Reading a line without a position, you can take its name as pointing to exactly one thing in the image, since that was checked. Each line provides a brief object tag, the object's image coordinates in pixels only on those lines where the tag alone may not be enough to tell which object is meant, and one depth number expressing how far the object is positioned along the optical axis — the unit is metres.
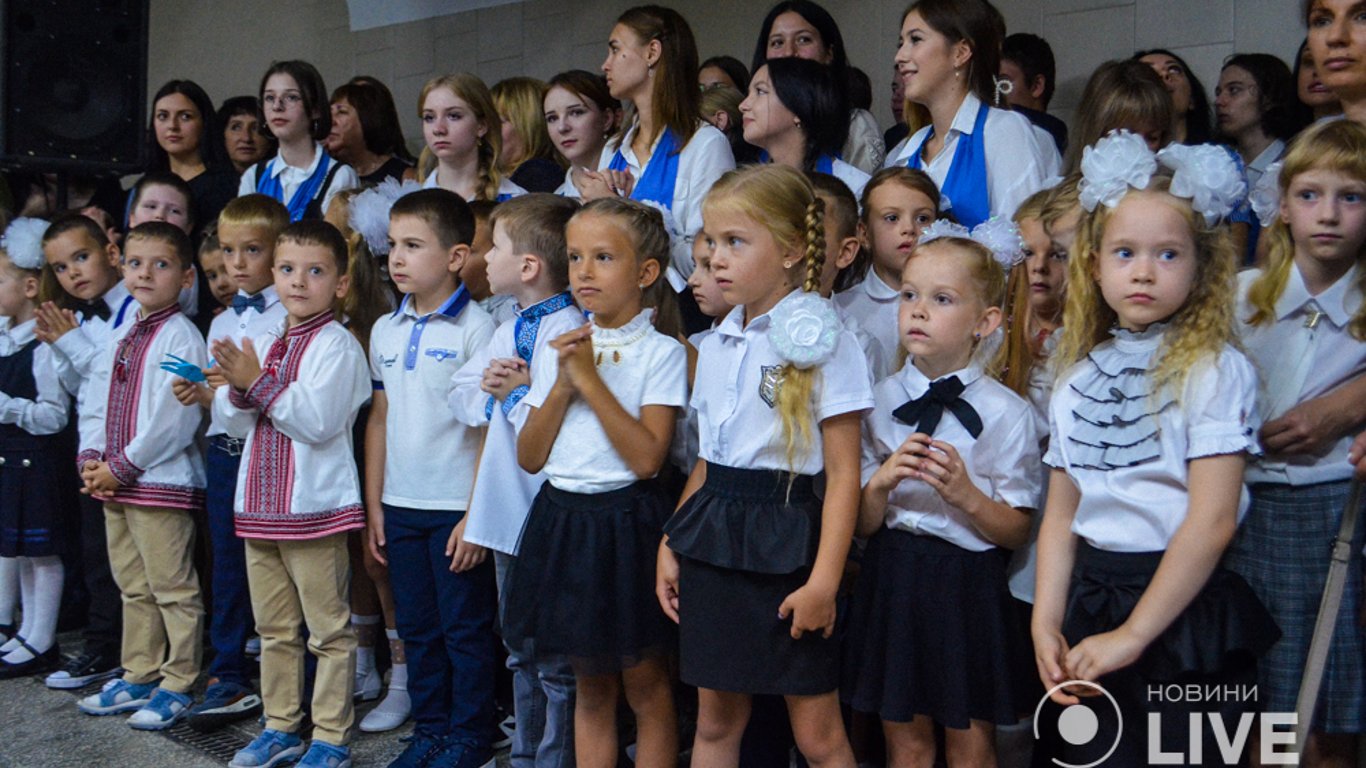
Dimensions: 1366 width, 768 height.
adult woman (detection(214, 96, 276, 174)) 4.99
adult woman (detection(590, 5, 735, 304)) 3.16
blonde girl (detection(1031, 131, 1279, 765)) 1.93
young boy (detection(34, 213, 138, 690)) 3.96
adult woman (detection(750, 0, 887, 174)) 3.61
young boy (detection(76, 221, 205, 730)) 3.59
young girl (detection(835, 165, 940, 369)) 2.73
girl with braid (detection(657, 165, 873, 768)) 2.27
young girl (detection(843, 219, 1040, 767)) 2.25
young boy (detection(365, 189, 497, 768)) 3.09
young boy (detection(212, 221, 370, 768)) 3.14
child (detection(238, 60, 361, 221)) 4.23
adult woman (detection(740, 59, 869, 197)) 3.12
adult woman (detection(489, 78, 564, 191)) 4.18
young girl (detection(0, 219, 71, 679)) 4.06
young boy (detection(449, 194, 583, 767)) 2.86
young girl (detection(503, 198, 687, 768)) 2.51
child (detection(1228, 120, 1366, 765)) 2.10
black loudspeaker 4.41
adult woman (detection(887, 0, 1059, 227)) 2.89
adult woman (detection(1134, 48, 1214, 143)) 3.78
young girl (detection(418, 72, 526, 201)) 3.68
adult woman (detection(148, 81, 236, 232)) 4.66
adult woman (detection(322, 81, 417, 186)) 4.72
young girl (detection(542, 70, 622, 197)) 3.68
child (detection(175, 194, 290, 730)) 3.52
